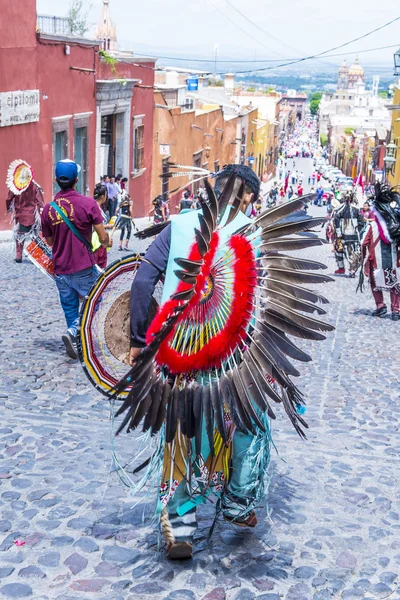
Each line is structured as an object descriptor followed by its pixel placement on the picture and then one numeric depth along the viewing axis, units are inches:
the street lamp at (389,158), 1382.9
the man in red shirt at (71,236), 256.8
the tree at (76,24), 1083.0
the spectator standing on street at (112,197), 757.3
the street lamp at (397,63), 1431.5
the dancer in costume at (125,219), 673.7
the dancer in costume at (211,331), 130.0
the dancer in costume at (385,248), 434.9
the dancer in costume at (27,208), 477.1
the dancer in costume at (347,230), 675.5
